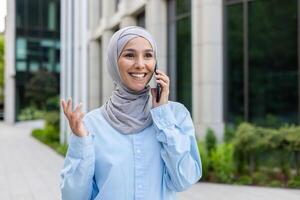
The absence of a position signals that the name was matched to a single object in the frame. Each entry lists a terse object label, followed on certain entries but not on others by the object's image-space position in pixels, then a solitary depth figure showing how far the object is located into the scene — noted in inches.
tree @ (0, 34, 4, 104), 2196.1
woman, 69.7
